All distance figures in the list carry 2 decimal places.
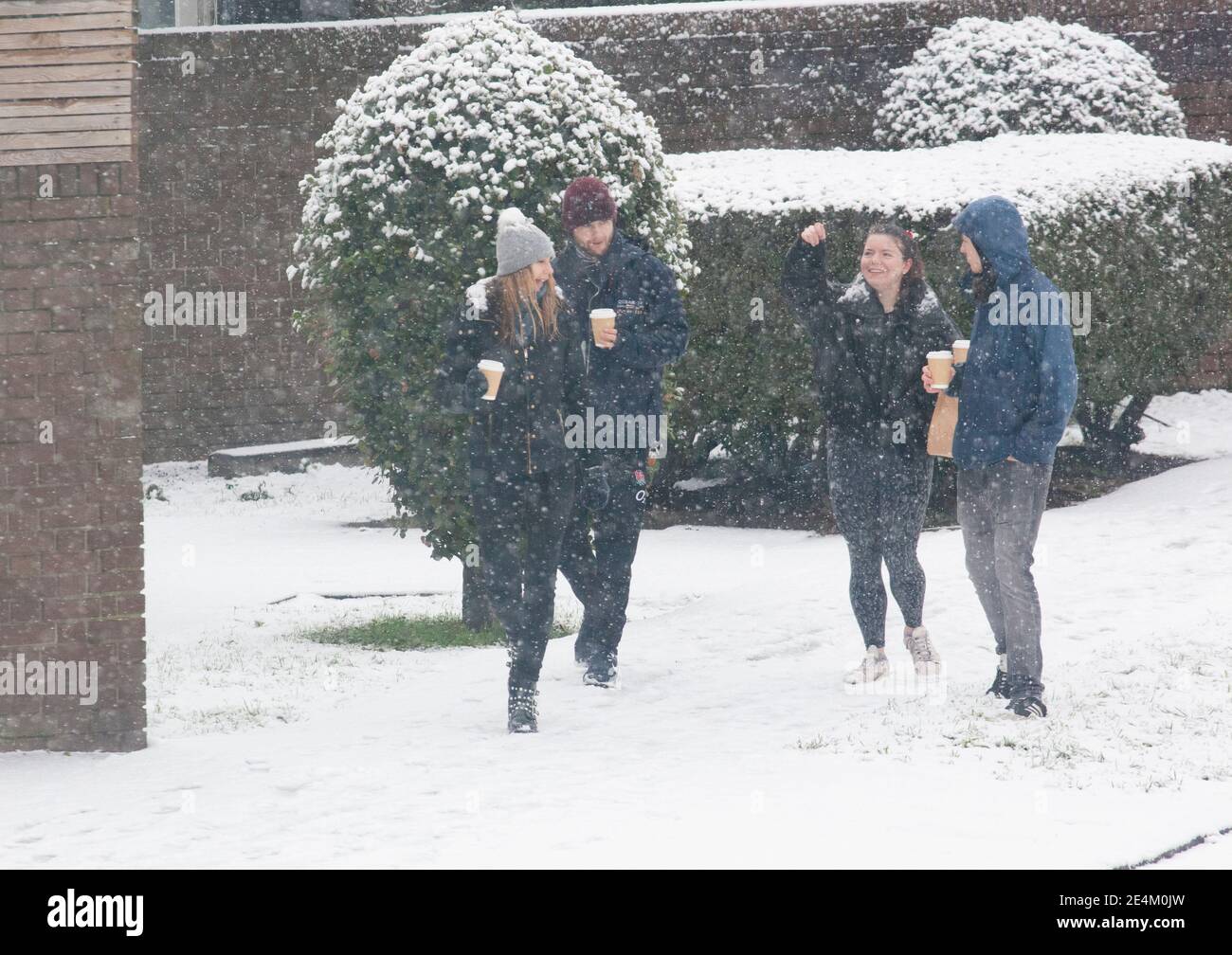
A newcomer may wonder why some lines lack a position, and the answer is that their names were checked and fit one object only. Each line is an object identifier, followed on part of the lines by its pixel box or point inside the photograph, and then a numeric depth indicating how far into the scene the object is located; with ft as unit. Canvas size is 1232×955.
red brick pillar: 37.06
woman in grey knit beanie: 38.42
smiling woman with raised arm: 41.32
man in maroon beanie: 42.01
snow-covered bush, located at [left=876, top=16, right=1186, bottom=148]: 81.41
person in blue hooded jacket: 36.94
